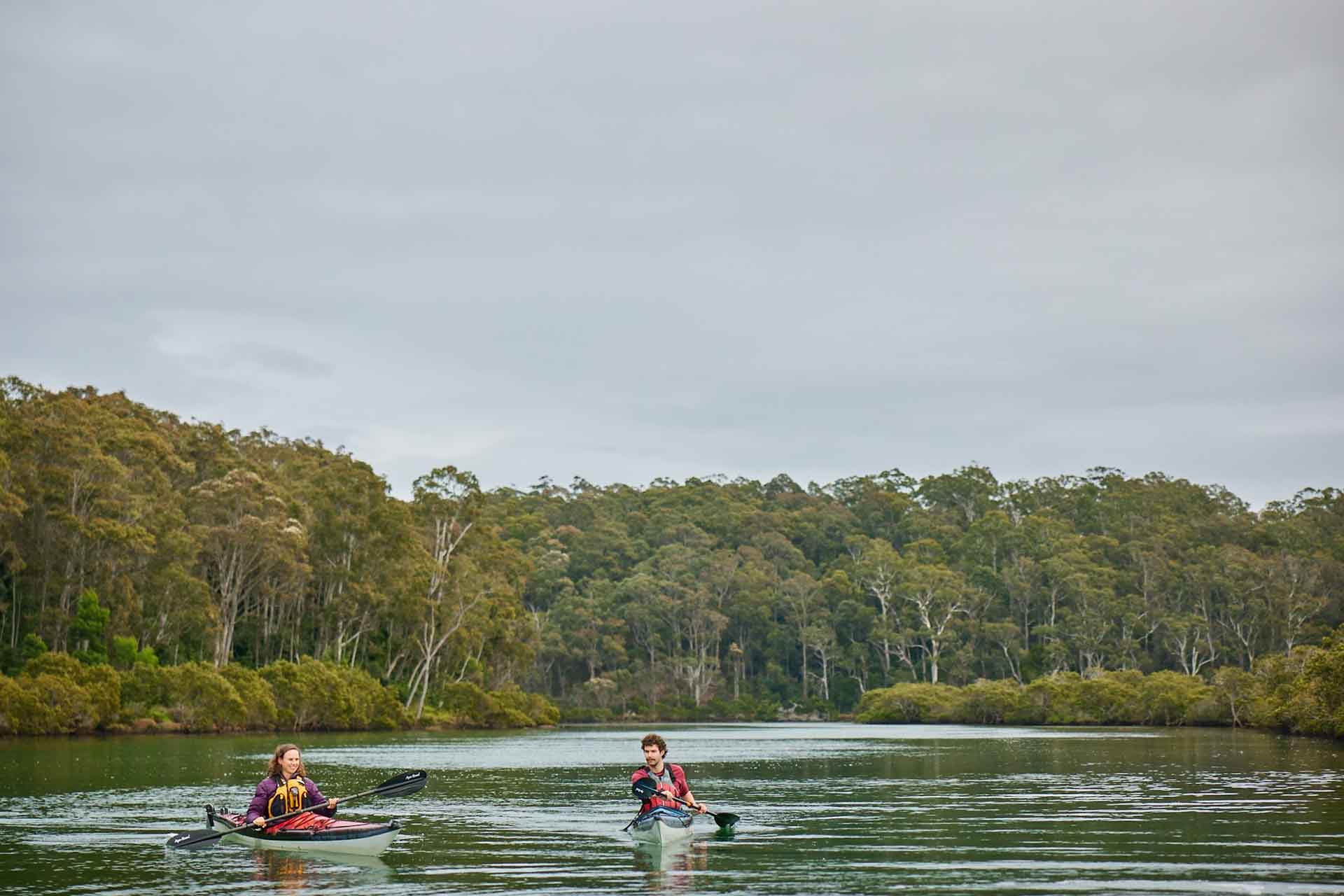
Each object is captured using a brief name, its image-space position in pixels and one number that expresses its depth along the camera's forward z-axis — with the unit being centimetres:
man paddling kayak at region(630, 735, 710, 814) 1972
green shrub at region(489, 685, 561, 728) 8856
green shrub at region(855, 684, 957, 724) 9988
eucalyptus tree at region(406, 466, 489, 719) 8319
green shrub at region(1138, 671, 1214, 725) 7488
